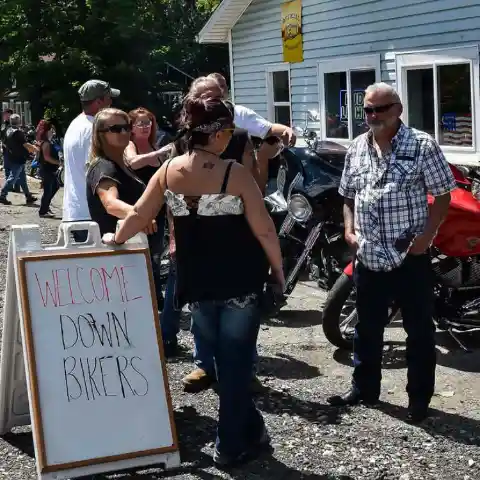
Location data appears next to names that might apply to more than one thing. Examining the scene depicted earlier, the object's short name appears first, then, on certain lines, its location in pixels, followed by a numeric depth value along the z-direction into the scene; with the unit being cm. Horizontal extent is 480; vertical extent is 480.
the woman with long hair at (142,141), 570
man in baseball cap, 529
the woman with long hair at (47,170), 1366
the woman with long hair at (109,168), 462
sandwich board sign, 366
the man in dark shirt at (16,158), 1536
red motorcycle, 532
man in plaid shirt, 429
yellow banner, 1403
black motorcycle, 632
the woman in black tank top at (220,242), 366
